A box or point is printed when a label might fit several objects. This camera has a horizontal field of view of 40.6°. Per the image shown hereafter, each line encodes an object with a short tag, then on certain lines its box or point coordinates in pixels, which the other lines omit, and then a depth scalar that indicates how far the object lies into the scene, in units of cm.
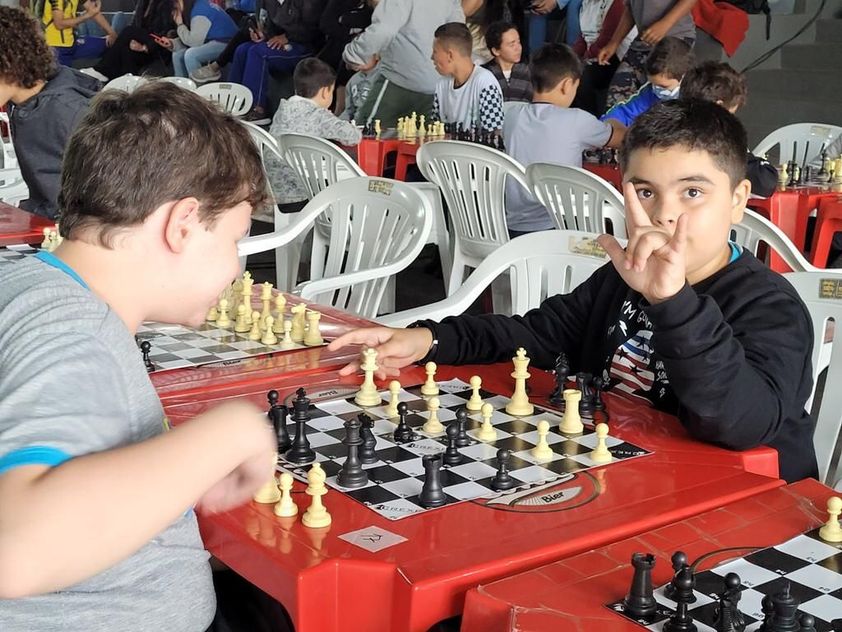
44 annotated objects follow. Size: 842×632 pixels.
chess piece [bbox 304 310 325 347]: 232
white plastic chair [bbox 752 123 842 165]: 607
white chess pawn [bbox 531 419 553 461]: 167
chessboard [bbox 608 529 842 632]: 119
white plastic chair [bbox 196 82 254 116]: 912
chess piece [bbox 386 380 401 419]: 186
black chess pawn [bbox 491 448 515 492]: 154
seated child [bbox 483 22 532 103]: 764
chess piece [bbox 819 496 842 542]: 139
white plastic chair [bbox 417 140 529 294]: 459
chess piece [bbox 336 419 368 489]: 153
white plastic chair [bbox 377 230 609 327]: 283
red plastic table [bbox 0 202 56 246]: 320
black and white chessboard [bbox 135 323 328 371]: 219
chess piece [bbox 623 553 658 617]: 119
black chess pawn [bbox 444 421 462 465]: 163
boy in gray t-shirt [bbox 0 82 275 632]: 102
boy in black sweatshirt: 172
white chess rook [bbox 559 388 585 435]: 179
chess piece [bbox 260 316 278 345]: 233
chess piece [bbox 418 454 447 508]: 146
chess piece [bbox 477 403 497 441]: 175
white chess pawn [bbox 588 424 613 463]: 166
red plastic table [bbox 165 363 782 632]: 129
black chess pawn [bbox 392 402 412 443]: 172
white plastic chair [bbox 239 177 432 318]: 339
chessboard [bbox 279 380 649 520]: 152
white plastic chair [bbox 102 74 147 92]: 761
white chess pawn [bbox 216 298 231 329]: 247
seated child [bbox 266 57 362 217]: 571
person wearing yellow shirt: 1308
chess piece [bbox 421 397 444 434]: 176
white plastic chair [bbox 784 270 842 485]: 229
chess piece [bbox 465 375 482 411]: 190
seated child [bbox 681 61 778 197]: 453
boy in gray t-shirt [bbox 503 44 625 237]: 500
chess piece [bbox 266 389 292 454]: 169
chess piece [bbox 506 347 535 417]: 188
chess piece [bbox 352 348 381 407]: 191
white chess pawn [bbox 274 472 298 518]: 145
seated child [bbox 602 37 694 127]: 595
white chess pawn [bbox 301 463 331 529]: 141
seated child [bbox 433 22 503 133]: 669
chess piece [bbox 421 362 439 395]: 198
